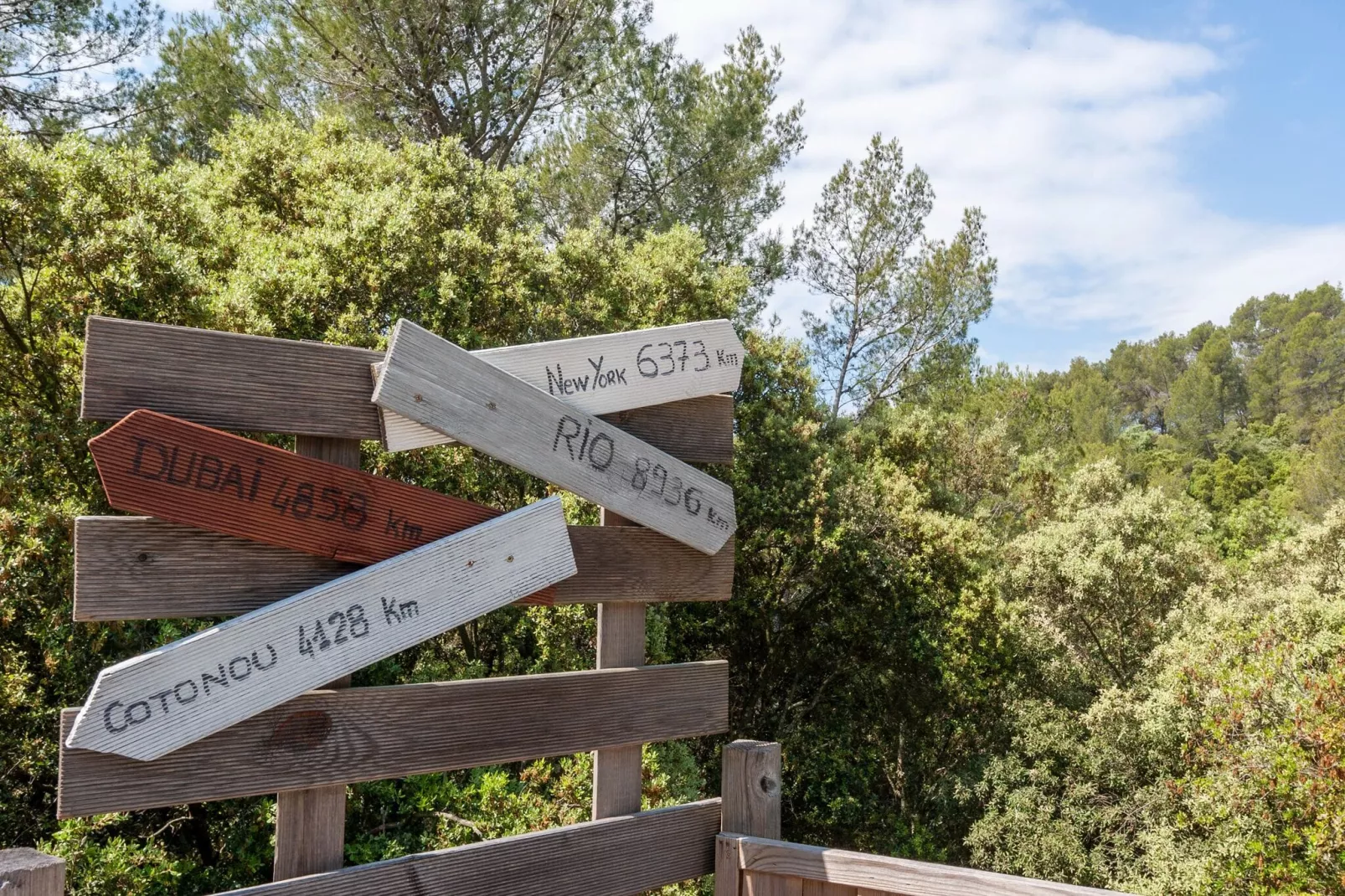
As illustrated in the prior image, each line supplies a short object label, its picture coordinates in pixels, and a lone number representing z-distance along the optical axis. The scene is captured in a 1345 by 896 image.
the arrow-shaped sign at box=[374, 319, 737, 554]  1.69
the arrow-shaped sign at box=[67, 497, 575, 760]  1.42
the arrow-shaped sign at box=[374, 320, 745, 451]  1.91
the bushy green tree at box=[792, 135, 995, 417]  14.88
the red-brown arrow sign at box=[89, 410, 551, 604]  1.44
